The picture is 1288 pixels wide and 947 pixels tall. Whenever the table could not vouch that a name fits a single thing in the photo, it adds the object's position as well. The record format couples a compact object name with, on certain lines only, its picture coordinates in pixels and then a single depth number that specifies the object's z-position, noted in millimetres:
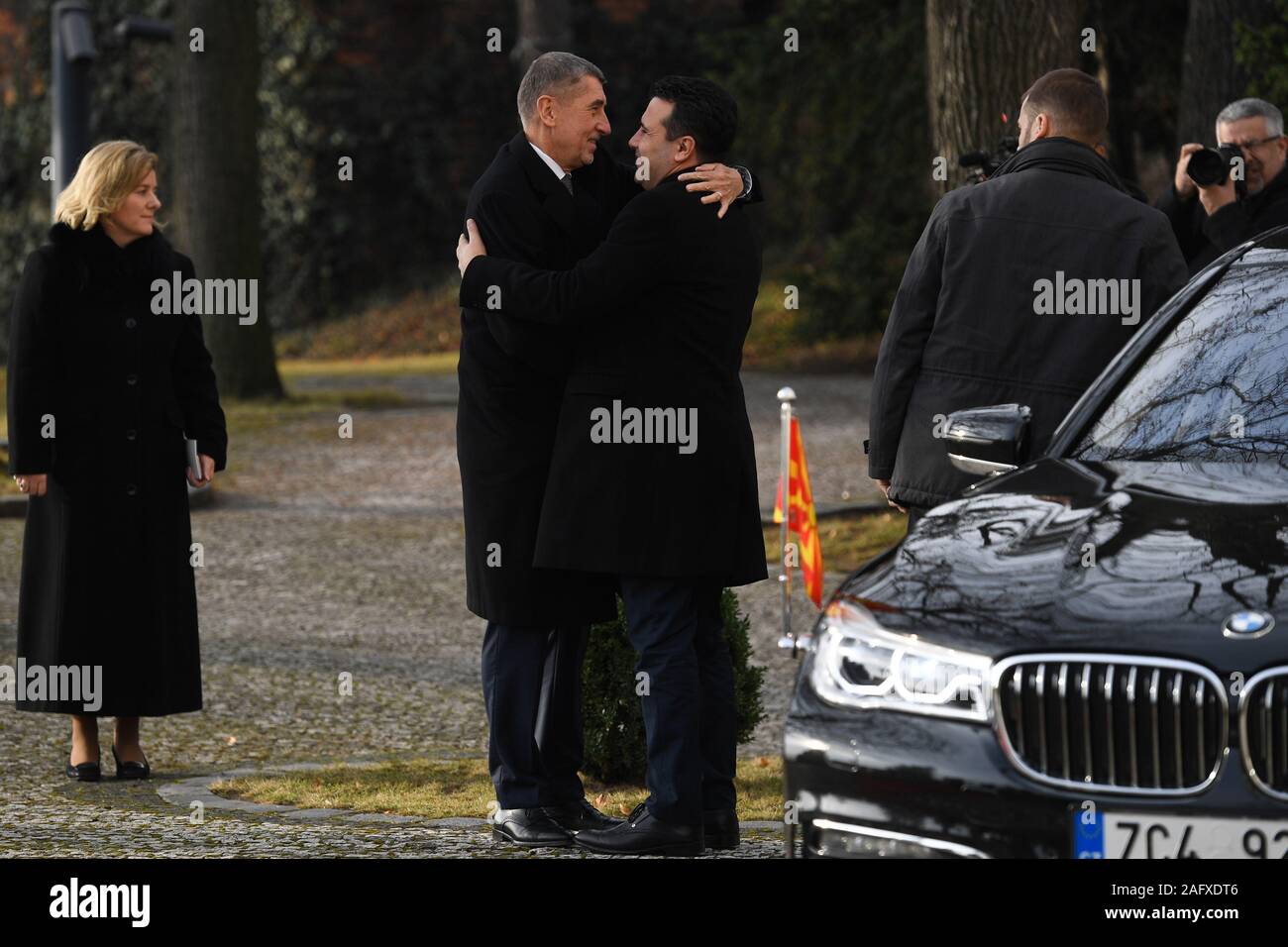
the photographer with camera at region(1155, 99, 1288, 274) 15000
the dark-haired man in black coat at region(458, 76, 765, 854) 10664
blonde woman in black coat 14258
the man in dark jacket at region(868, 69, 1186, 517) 11758
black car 7488
